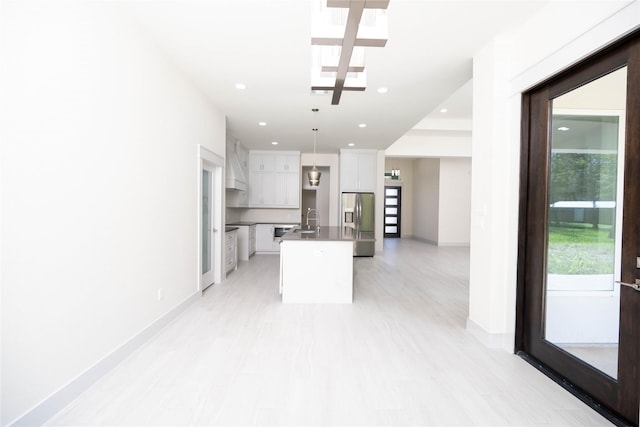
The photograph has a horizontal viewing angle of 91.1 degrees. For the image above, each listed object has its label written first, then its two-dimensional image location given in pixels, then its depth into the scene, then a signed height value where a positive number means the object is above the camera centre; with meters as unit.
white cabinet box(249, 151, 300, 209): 8.38 +0.56
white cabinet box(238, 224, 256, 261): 7.29 -0.92
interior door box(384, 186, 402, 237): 13.23 -0.29
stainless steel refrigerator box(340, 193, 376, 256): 7.94 -0.31
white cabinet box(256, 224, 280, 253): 8.26 -1.00
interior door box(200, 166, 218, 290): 4.43 -0.42
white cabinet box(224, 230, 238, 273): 5.65 -0.90
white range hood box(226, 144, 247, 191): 6.13 +0.63
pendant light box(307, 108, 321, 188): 4.93 +0.44
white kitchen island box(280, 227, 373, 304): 4.11 -0.90
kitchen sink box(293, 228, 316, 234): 5.04 -0.46
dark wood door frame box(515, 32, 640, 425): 1.77 -0.29
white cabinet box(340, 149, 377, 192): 8.14 +0.88
